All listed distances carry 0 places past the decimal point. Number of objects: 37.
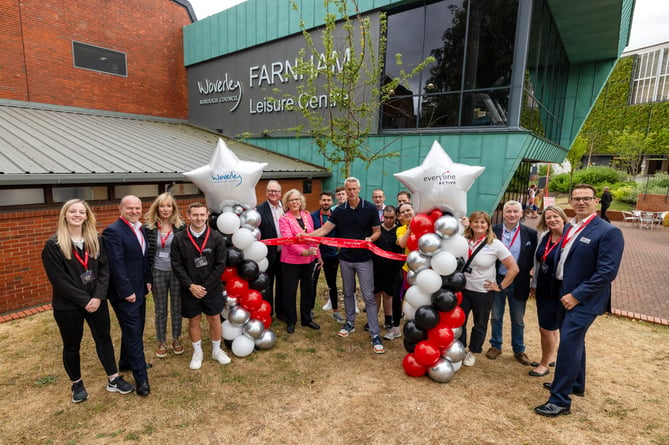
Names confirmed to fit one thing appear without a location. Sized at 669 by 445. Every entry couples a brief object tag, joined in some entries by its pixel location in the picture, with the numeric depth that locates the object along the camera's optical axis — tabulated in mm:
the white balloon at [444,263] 3652
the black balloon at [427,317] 3734
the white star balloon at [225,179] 4281
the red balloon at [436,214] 3906
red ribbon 4398
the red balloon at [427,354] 3789
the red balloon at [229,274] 4371
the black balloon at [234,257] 4242
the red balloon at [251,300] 4410
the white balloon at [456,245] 3734
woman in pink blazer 4770
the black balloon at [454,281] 3734
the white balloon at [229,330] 4352
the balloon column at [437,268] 3715
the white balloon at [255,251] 4371
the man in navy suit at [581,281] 3020
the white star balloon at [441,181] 3727
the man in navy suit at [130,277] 3311
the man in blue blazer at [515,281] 3998
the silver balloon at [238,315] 4336
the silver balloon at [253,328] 4422
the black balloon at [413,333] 3857
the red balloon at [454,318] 3809
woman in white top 3785
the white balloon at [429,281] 3691
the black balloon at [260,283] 4441
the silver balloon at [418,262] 3807
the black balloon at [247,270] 4309
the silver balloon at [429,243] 3715
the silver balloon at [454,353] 3852
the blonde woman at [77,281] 2998
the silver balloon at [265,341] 4504
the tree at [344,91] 6199
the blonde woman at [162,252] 3879
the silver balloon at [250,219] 4371
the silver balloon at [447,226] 3674
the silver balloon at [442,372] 3801
